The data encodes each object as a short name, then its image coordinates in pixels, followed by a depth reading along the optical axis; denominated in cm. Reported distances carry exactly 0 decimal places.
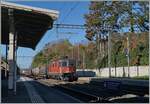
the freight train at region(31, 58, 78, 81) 2854
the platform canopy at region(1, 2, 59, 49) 1346
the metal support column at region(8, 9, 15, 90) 1563
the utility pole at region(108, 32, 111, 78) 2772
